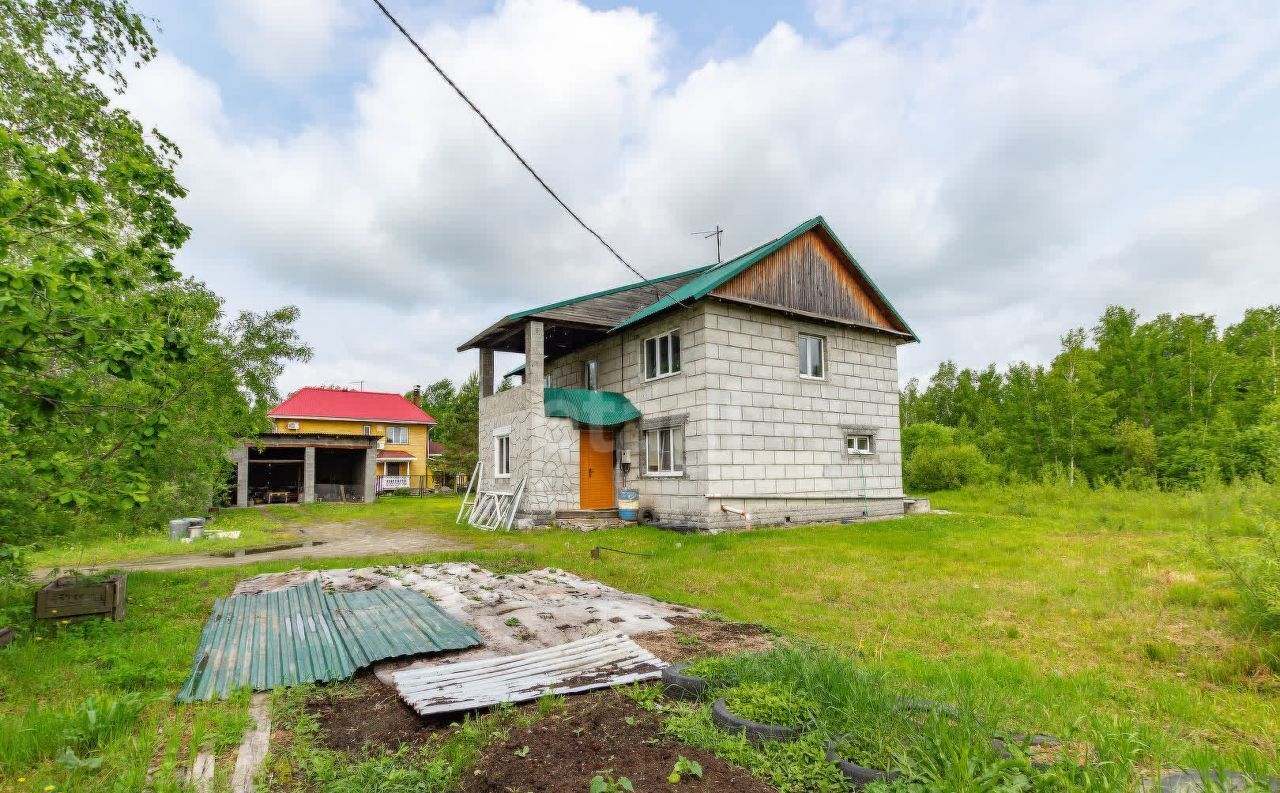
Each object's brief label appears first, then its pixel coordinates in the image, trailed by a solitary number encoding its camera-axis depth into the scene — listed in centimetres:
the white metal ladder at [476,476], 1805
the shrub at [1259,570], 470
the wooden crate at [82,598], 576
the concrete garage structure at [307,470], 2611
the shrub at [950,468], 2641
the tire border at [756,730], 305
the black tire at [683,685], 386
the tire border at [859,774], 261
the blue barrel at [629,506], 1587
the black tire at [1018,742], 267
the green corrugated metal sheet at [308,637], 454
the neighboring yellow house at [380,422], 3419
